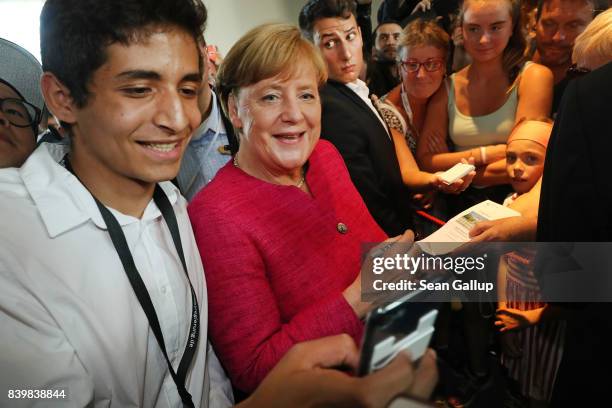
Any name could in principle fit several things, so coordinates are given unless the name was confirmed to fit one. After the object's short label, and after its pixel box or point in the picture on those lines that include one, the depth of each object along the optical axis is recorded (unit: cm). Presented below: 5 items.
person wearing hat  80
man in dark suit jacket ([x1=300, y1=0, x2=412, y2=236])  150
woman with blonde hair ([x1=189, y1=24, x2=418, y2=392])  88
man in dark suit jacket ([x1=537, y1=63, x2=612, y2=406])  79
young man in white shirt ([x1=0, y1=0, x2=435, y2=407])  63
